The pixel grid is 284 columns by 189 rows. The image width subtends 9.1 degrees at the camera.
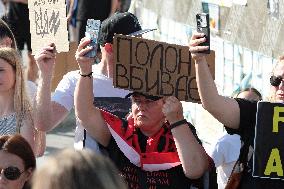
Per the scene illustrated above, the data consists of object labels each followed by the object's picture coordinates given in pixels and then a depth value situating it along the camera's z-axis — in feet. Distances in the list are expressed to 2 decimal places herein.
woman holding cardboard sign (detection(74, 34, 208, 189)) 26.04
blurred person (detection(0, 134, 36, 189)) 25.42
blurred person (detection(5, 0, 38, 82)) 65.97
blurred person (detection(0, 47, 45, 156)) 32.83
